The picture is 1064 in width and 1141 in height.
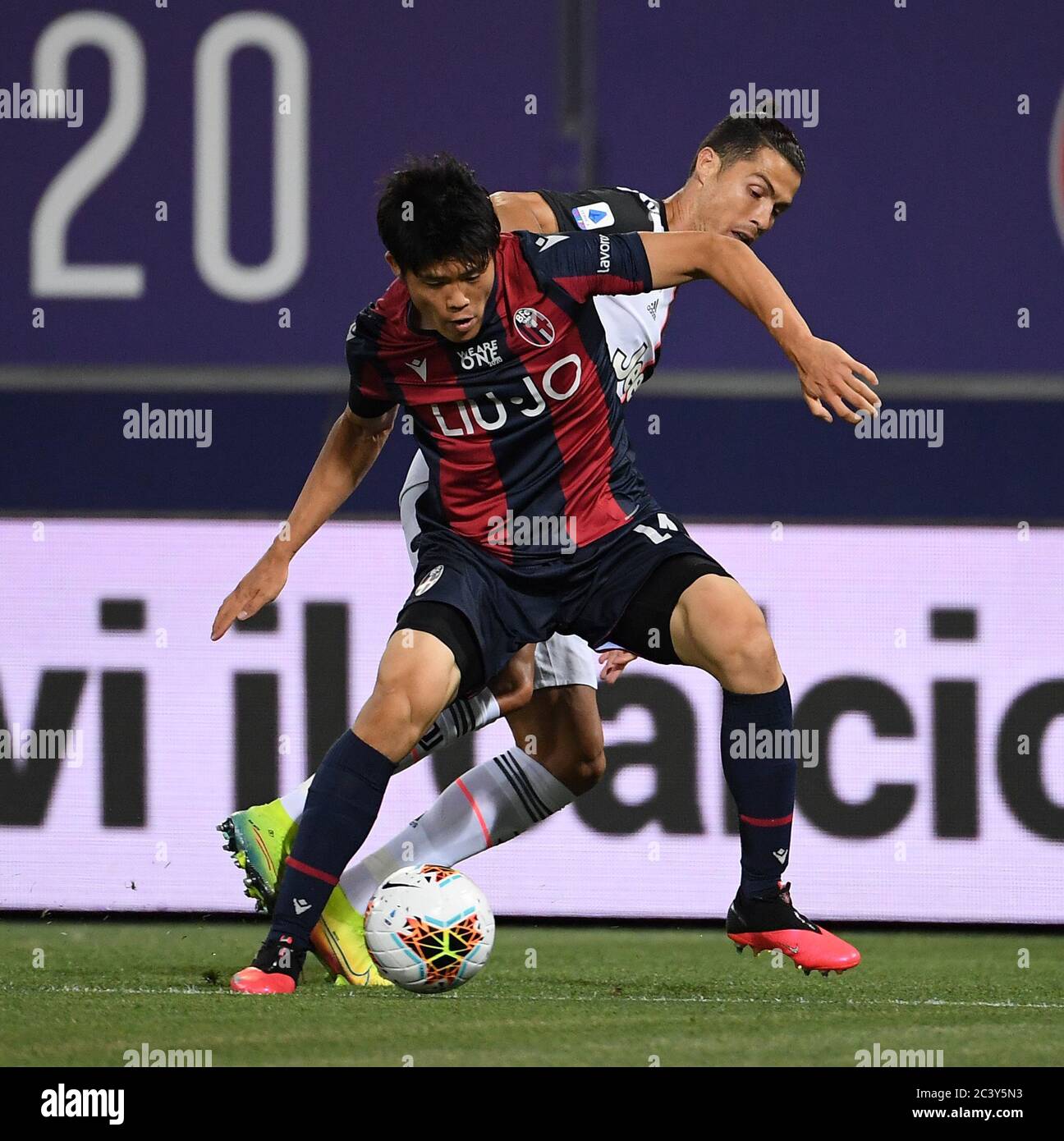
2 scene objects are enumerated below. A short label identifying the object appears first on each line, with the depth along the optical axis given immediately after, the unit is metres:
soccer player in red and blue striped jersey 7.21
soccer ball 7.34
